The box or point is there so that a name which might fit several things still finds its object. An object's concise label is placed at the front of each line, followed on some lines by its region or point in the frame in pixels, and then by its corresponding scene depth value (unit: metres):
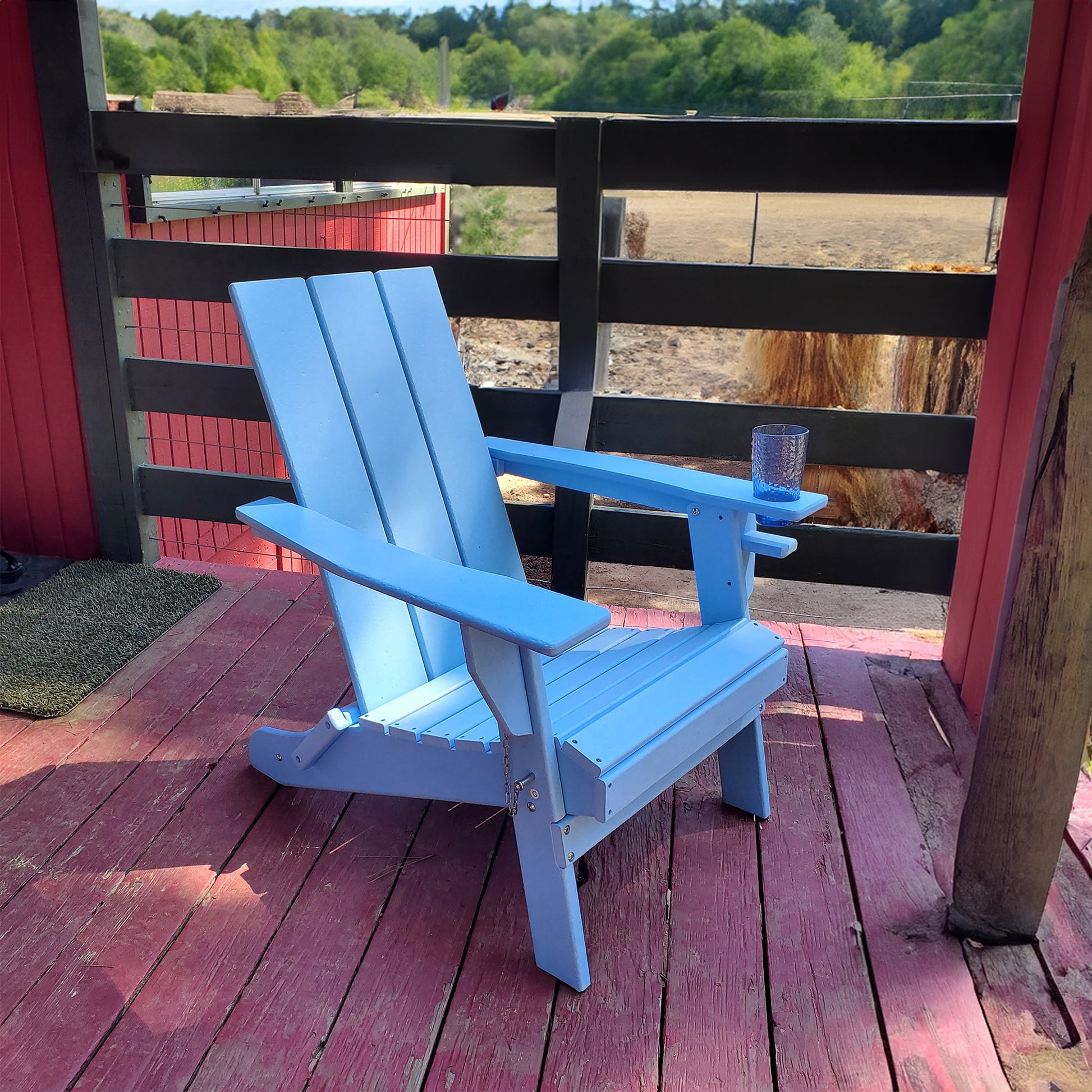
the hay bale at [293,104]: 24.03
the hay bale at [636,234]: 10.30
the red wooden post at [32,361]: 2.57
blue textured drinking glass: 1.57
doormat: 2.17
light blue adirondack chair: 1.29
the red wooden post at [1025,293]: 1.84
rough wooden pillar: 1.29
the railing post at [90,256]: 2.50
